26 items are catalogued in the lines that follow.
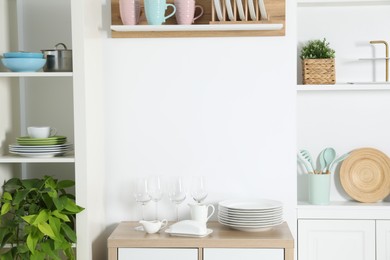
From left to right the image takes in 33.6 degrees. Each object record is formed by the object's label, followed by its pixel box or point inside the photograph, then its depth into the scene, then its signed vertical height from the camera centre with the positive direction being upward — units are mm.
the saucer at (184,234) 2896 -589
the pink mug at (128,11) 3074 +444
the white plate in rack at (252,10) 3059 +441
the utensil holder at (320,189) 3312 -444
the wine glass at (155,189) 3145 -418
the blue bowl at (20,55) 2924 +228
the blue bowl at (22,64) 2920 +187
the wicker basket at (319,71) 3262 +158
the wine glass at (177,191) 3125 -432
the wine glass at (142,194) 3113 -436
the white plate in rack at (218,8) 3043 +450
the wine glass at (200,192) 3111 -427
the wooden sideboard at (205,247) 2832 -633
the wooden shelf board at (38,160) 2924 -249
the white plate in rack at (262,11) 3049 +437
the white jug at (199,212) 3057 -514
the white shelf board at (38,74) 2887 +139
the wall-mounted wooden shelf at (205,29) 3107 +360
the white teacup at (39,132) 2971 -124
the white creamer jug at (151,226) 2967 -560
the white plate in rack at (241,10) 3057 +442
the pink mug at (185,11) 3066 +442
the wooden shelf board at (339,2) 3281 +511
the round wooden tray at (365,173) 3375 -374
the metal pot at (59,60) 3010 +208
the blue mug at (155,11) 3016 +435
